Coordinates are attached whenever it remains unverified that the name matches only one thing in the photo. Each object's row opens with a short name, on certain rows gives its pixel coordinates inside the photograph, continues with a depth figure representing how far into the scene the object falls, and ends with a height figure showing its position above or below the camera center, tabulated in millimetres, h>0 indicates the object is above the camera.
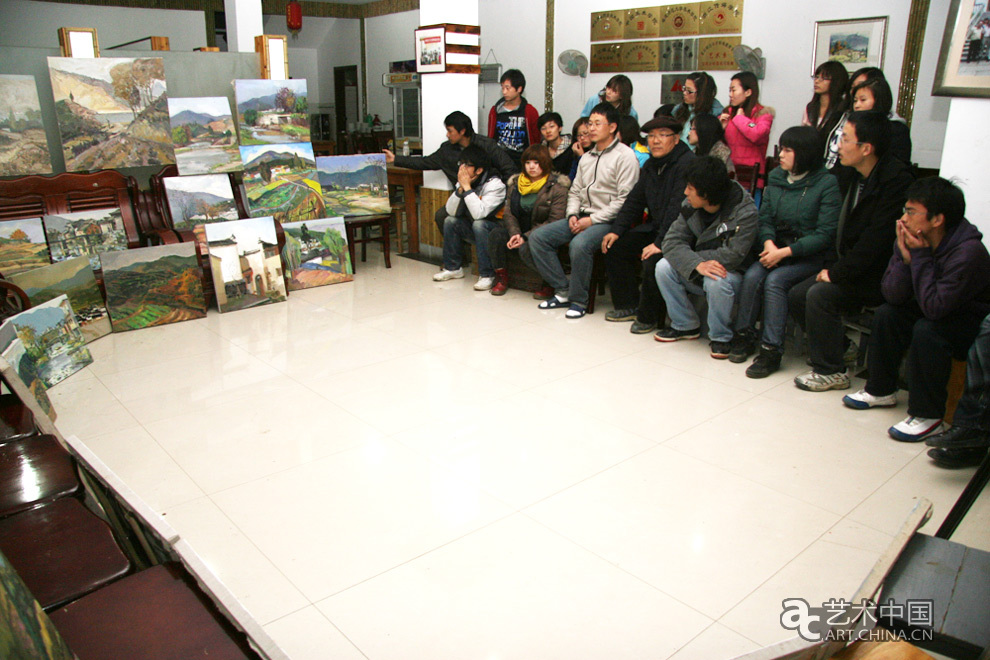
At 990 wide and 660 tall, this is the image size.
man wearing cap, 4426 -635
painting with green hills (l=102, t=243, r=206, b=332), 4449 -990
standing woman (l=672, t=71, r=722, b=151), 5359 +230
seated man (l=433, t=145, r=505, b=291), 5441 -616
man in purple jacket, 2910 -663
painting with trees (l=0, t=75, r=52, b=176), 4430 -22
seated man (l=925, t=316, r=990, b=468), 2764 -1127
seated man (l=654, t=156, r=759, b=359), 3941 -656
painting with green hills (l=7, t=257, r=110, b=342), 4035 -916
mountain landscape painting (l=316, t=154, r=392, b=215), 5719 -457
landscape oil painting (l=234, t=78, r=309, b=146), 5270 +111
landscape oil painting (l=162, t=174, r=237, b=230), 4957 -502
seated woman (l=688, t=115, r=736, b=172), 4887 -90
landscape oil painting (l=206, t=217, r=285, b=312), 4859 -924
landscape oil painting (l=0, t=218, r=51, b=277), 4254 -702
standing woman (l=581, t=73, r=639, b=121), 5758 +255
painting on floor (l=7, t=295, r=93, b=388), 3557 -1082
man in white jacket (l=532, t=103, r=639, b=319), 4770 -574
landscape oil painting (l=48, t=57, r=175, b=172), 4609 +95
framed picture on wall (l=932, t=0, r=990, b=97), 3220 +323
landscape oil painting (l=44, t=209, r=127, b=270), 4484 -670
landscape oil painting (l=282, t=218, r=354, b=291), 5398 -950
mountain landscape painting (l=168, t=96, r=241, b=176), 5004 -62
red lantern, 8875 +1344
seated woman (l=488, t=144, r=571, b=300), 5078 -550
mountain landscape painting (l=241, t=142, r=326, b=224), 5266 -410
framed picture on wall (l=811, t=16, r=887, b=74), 5512 +641
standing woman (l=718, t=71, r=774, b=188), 5109 +17
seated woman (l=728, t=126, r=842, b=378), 3762 -578
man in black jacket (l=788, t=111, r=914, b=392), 3451 -608
